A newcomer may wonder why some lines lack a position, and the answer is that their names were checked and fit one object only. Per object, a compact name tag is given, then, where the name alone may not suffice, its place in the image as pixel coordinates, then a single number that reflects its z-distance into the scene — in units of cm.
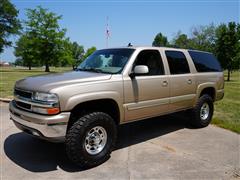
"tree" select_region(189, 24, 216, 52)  5872
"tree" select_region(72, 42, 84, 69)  8794
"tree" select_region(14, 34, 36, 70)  4930
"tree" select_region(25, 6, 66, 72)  4991
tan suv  368
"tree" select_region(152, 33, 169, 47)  8223
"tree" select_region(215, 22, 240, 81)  2775
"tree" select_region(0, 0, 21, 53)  4988
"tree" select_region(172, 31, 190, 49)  6318
